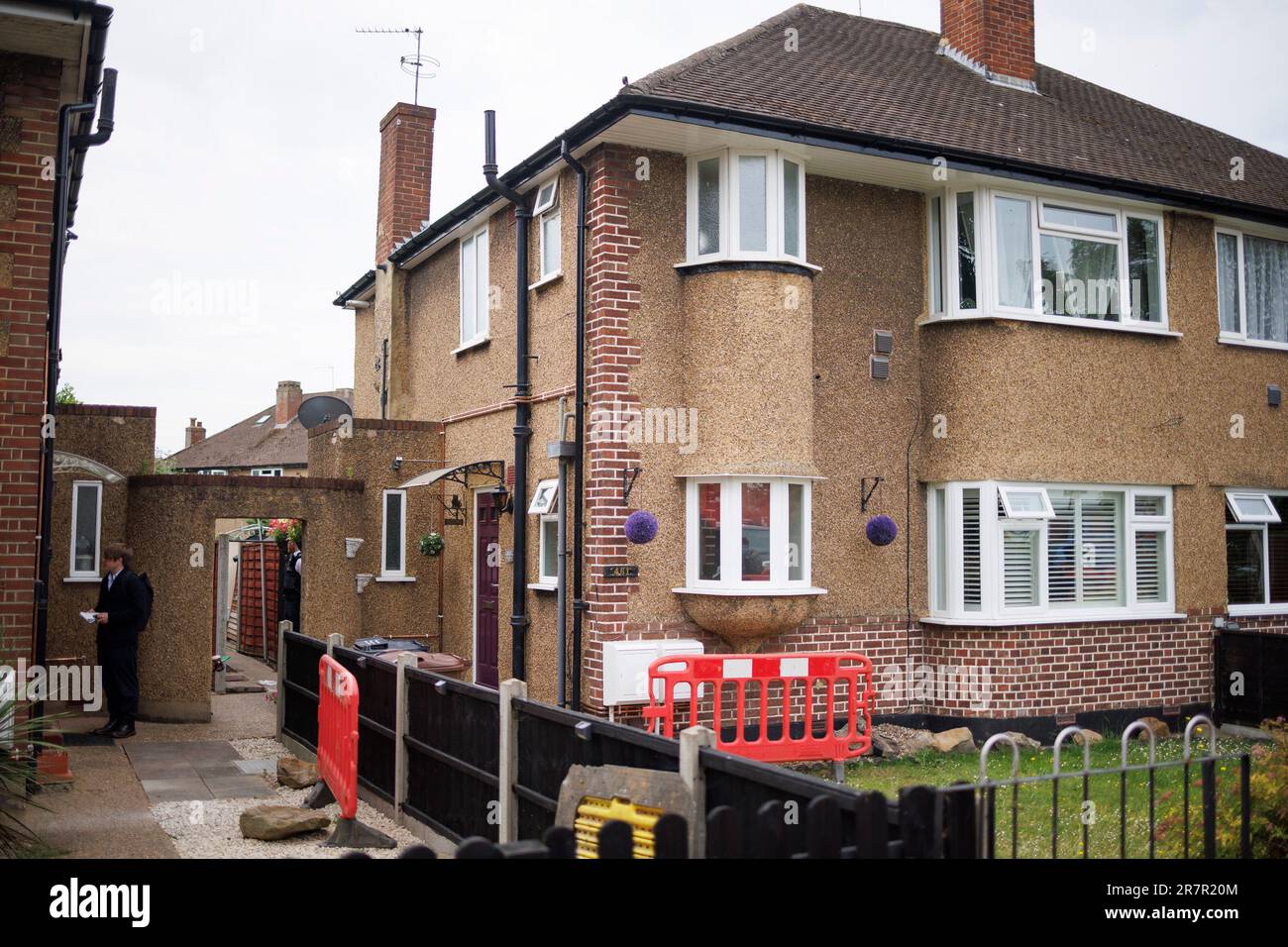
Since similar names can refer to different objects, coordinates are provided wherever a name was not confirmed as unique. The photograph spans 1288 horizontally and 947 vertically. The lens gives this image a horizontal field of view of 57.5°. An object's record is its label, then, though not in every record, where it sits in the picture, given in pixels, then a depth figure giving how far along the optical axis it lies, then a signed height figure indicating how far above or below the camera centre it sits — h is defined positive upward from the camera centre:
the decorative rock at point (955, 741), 11.77 -1.93
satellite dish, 18.23 +2.16
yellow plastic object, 5.20 -1.23
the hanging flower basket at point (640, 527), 11.02 +0.21
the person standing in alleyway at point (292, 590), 17.00 -0.60
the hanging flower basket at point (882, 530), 12.10 +0.20
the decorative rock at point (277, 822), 8.12 -1.91
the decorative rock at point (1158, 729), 12.47 -1.92
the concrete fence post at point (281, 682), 12.31 -1.40
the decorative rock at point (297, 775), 9.95 -1.92
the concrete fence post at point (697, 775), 5.19 -1.00
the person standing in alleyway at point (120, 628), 11.93 -0.81
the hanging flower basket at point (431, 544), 15.57 +0.07
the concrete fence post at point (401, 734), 8.95 -1.42
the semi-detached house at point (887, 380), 11.30 +1.80
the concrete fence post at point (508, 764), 7.24 -1.33
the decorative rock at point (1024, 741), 11.94 -1.97
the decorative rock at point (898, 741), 11.54 -1.93
